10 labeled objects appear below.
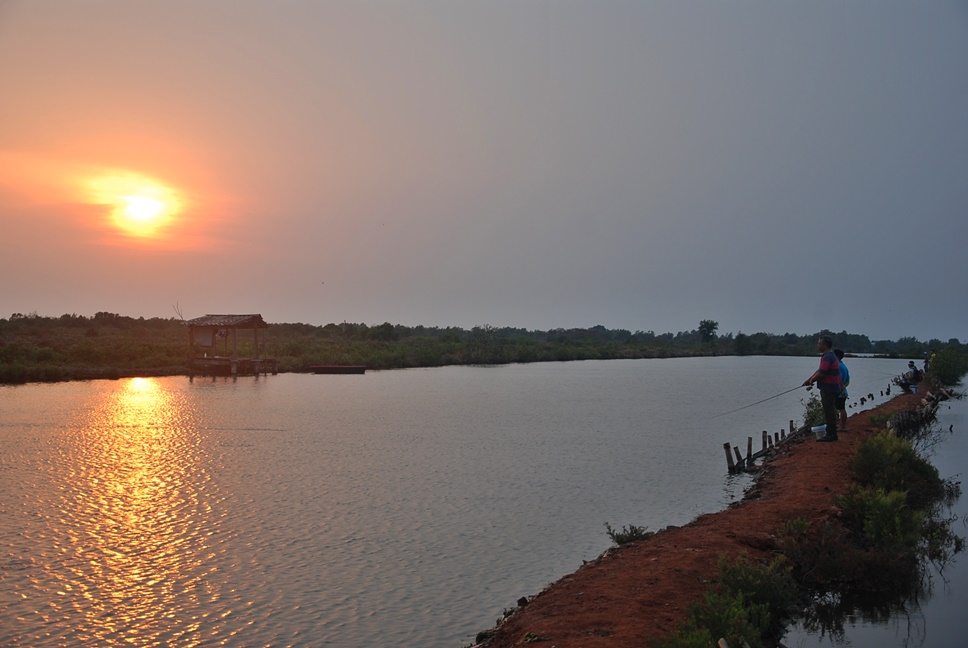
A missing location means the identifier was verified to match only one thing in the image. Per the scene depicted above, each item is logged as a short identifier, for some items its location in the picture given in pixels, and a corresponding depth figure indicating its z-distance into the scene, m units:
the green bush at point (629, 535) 9.72
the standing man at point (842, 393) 14.41
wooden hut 42.88
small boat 49.69
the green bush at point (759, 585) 6.87
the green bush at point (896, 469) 11.54
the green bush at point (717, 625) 5.26
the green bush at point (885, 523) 8.87
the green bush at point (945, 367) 38.66
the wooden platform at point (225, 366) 43.28
